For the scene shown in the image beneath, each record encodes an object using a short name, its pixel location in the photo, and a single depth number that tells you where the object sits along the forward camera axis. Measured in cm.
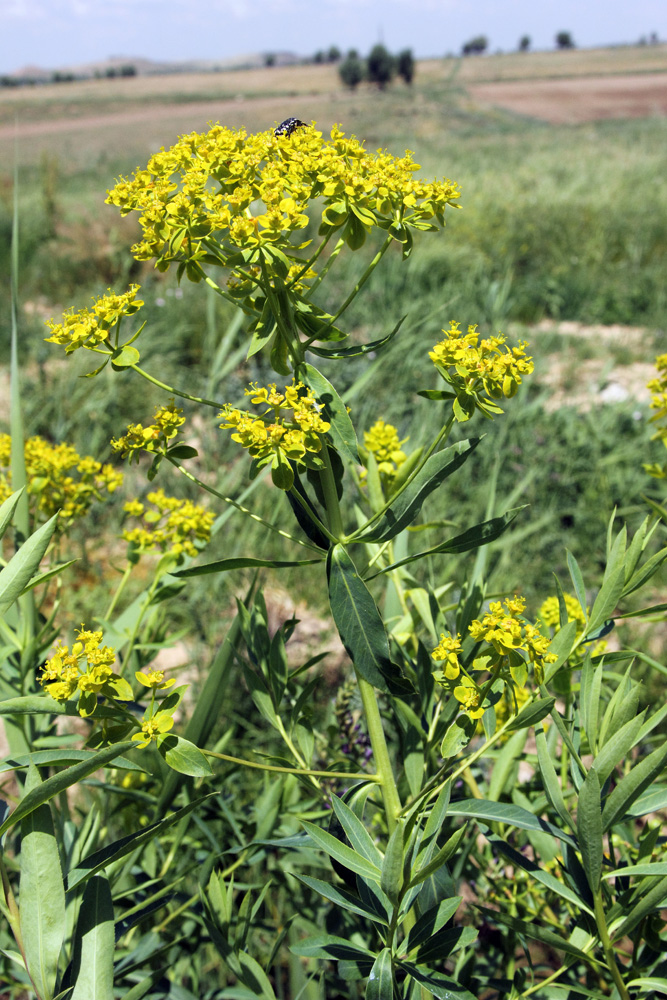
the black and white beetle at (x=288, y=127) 58
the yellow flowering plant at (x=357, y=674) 50
